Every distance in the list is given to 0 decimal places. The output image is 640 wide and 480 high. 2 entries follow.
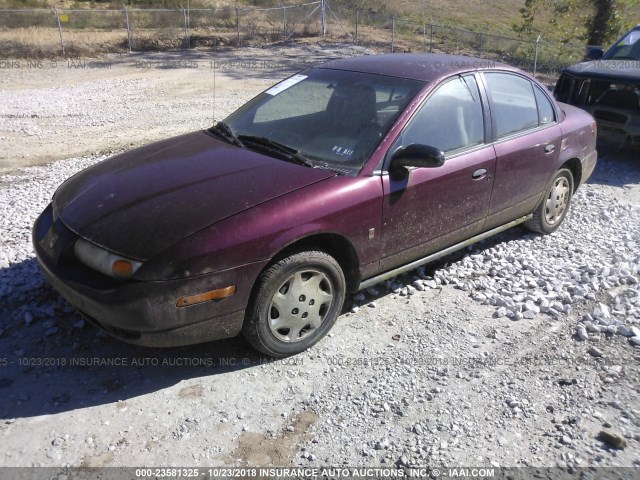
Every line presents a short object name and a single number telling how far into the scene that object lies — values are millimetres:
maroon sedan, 3223
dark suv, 7793
